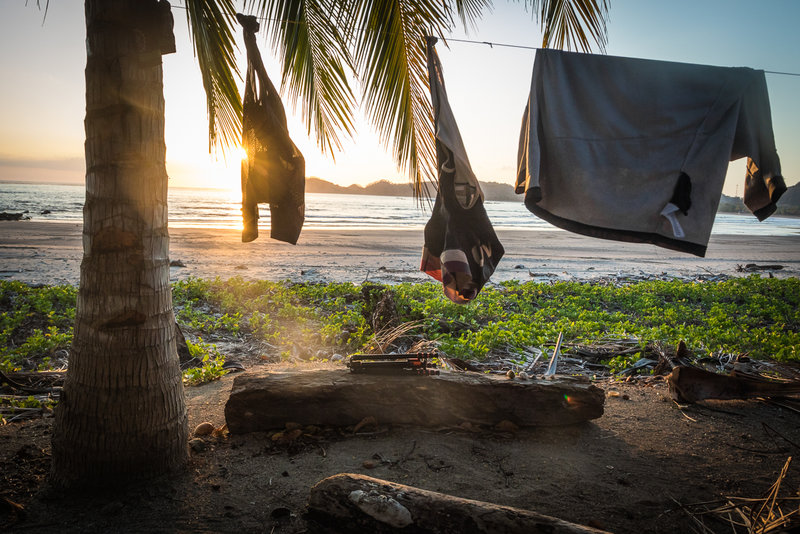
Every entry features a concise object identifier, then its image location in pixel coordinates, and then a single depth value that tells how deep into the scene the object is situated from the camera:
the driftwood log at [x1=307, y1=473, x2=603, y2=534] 1.80
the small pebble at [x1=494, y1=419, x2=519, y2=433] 3.12
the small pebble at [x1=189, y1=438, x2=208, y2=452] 2.85
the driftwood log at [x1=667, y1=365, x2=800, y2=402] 3.55
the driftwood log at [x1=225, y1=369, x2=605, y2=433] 3.04
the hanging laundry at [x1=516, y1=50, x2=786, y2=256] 2.98
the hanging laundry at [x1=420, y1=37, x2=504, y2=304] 2.99
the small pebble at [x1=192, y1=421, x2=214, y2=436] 3.07
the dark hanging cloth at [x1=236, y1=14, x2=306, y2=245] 3.00
